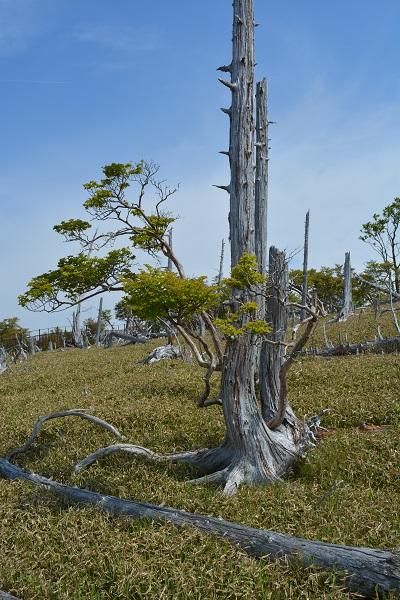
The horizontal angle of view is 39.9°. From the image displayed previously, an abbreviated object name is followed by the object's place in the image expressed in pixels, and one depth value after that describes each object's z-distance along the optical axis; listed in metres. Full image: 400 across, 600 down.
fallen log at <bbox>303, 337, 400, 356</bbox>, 17.55
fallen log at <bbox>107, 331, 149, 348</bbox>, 30.27
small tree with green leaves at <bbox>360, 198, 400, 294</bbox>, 29.27
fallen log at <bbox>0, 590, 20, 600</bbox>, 5.10
